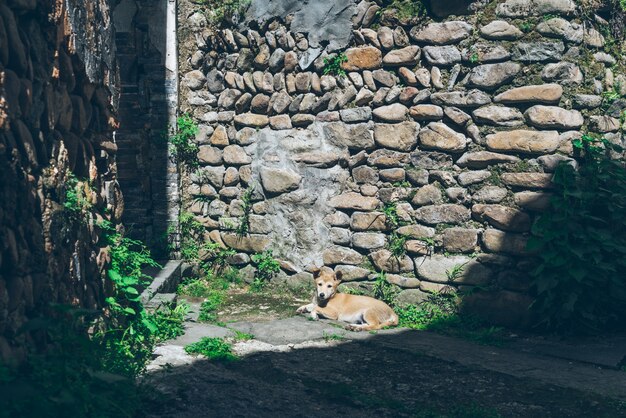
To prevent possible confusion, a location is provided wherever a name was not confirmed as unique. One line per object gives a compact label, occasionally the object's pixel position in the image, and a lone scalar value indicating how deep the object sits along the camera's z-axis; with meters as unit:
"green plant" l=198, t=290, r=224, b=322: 6.31
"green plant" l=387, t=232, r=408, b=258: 6.66
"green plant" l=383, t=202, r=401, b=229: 6.71
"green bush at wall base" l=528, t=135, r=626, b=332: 5.75
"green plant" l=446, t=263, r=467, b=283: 6.36
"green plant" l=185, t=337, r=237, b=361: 5.04
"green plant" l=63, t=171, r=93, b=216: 3.91
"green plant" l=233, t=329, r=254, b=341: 5.68
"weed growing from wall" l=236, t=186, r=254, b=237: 7.62
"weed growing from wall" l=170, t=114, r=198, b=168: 7.76
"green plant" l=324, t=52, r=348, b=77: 6.93
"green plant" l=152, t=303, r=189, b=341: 5.46
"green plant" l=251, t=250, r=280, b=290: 7.47
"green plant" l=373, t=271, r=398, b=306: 6.71
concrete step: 6.07
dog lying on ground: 6.24
